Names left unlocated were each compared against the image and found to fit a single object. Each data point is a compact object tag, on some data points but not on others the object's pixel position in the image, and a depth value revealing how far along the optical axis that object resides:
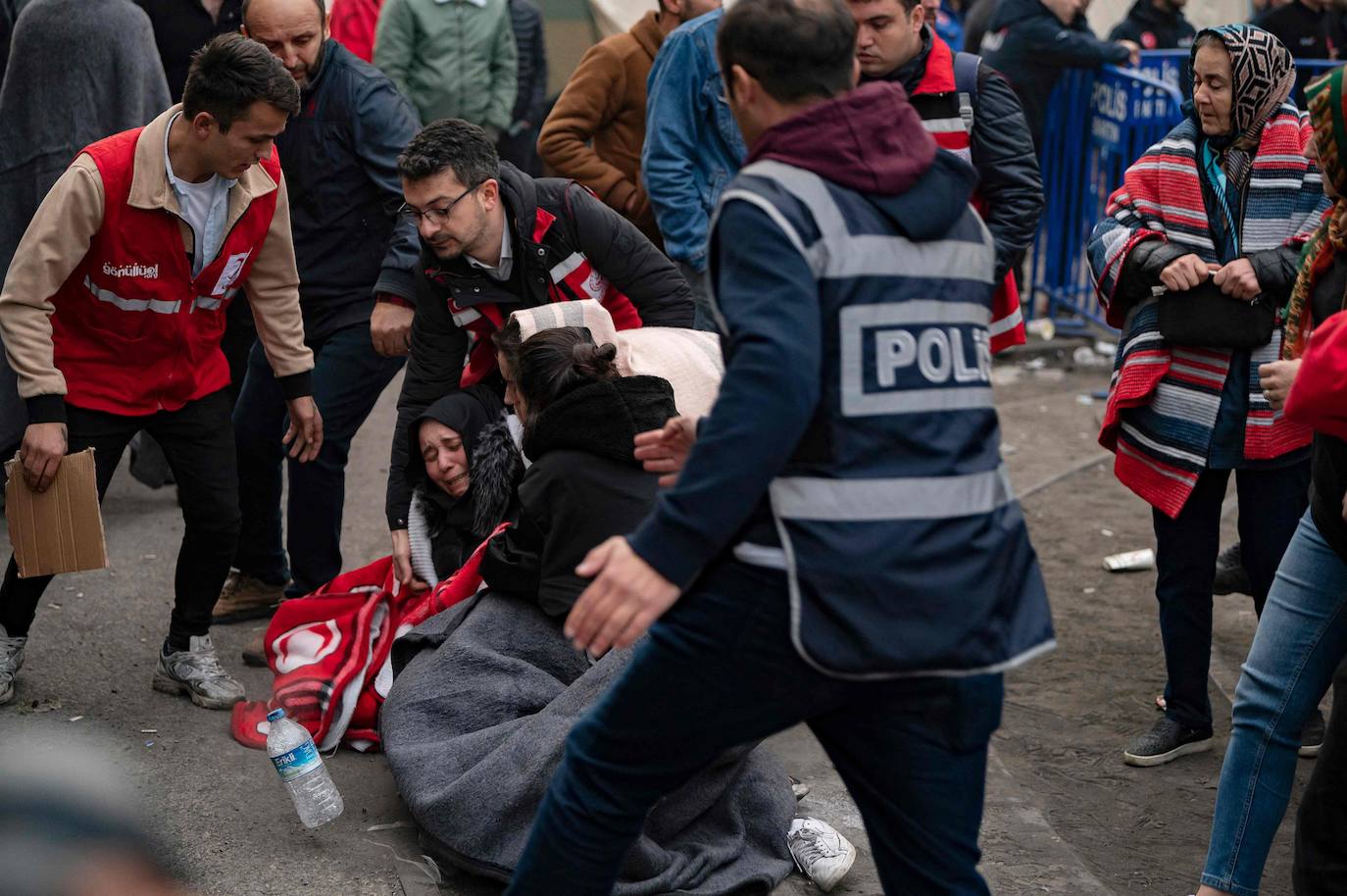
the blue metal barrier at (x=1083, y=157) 8.45
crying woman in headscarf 4.40
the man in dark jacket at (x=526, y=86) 8.49
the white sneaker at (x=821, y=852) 3.61
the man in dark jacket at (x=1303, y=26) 10.48
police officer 2.31
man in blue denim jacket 4.84
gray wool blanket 3.52
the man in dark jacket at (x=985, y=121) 4.10
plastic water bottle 3.76
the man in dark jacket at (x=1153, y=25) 10.16
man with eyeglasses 4.28
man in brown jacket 5.52
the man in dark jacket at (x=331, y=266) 4.99
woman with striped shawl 4.08
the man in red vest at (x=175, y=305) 3.99
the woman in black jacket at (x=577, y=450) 3.67
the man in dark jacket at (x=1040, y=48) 8.77
